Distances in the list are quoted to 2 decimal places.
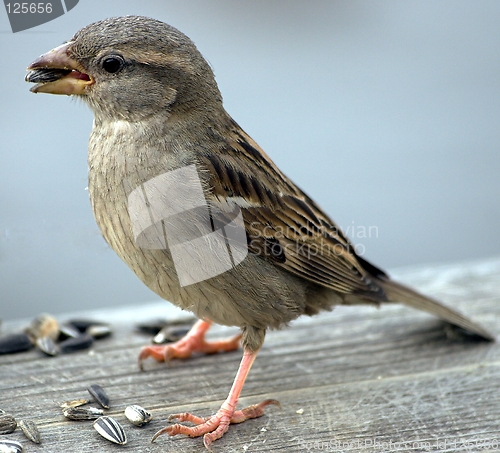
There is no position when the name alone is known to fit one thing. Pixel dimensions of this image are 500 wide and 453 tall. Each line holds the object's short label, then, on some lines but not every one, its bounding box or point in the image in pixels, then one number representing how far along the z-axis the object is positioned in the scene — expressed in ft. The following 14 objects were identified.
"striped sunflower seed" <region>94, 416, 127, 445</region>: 16.35
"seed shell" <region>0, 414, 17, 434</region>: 16.56
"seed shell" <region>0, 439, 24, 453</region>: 15.56
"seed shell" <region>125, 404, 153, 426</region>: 17.22
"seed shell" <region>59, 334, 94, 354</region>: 21.22
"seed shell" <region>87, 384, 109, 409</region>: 18.10
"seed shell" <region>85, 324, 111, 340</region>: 22.29
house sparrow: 17.95
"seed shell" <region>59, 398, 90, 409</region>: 17.80
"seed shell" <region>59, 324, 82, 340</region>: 21.99
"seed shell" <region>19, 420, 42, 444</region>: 16.25
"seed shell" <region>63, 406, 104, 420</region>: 17.19
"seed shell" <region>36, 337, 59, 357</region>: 20.87
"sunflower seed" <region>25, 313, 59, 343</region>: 21.93
